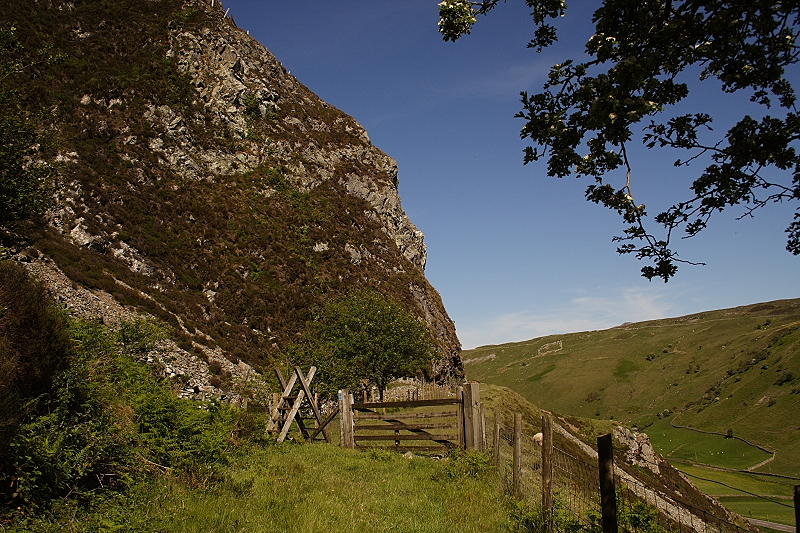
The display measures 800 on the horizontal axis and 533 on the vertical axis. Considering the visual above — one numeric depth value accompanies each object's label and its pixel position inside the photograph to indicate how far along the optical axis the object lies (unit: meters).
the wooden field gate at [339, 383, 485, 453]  12.98
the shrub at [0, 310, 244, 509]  5.67
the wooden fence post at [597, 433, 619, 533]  5.18
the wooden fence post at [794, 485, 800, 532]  3.15
